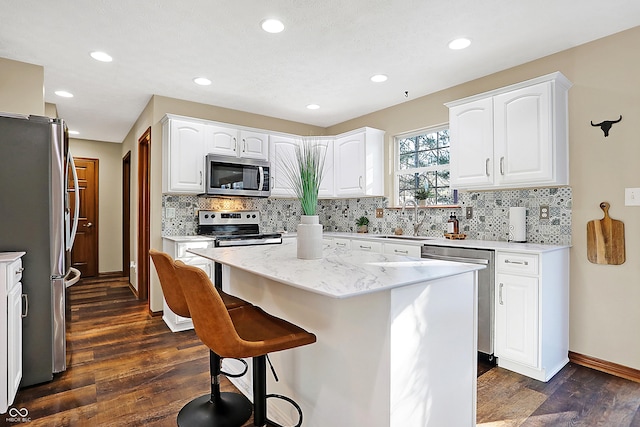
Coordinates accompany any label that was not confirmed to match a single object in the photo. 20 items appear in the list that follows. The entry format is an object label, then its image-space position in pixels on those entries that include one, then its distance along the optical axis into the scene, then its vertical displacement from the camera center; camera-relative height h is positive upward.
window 3.91 +0.55
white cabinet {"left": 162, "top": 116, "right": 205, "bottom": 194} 3.78 +0.63
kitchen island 1.36 -0.53
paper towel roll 3.02 -0.09
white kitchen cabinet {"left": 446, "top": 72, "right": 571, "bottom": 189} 2.69 +0.63
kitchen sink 3.81 -0.25
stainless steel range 3.85 -0.16
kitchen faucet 3.99 -0.08
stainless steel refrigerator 2.34 -0.07
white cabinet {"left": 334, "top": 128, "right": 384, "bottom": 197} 4.32 +0.63
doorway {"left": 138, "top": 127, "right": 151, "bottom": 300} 4.47 +0.01
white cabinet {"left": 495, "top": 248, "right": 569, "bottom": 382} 2.50 -0.71
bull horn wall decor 2.63 +0.65
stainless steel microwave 3.95 +0.44
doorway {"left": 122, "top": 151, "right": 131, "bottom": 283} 6.09 +0.02
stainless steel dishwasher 2.75 -0.61
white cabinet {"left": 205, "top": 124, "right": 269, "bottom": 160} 4.04 +0.85
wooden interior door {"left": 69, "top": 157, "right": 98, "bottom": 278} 6.21 -0.12
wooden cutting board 2.57 -0.19
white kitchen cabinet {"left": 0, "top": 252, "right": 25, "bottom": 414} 2.00 -0.65
